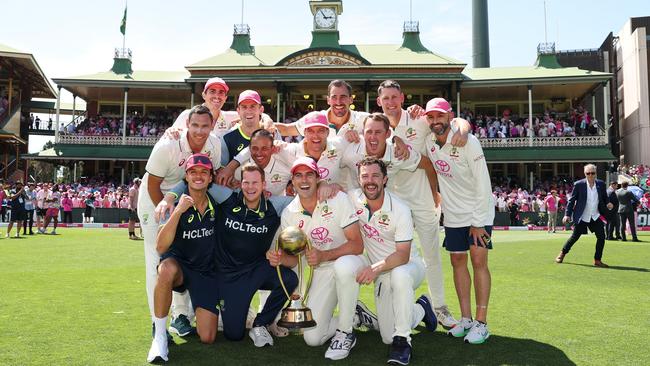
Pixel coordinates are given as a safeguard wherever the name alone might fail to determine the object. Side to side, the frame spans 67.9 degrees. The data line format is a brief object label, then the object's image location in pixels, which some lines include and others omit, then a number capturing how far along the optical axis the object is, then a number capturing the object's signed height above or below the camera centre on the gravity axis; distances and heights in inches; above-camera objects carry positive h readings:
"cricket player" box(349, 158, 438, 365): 171.8 -19.6
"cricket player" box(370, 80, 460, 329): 216.2 +5.9
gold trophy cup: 171.0 -35.4
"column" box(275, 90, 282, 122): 1234.0 +266.3
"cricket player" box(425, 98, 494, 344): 197.9 -0.7
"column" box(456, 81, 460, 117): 1246.5 +275.1
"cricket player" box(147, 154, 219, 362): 175.8 -19.0
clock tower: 1407.5 +535.5
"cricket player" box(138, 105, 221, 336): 191.8 +13.9
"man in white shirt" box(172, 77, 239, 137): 227.4 +47.1
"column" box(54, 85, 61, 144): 1323.8 +240.8
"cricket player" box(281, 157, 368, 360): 179.3 -18.0
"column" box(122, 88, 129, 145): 1316.4 +207.0
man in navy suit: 406.9 -4.4
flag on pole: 1541.8 +574.4
